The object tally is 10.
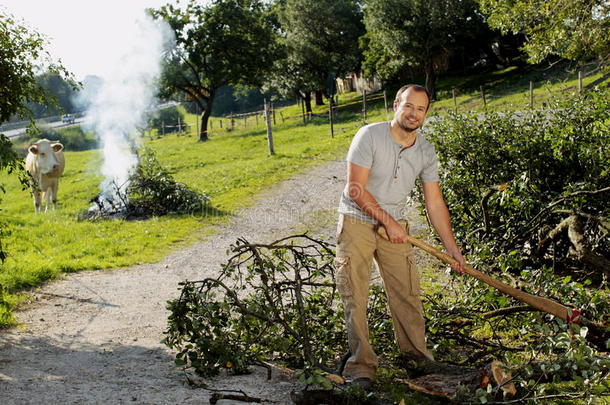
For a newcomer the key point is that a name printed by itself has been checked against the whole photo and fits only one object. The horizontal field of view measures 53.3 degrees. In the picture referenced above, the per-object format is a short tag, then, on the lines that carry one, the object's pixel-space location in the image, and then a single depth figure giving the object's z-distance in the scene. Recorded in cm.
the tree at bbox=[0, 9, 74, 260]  580
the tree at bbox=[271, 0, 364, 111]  4019
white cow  1572
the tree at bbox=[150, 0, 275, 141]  3731
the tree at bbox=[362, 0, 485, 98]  3106
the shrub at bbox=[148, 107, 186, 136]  4882
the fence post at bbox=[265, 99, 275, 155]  2046
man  431
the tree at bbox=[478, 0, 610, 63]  1165
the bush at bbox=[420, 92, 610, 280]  633
